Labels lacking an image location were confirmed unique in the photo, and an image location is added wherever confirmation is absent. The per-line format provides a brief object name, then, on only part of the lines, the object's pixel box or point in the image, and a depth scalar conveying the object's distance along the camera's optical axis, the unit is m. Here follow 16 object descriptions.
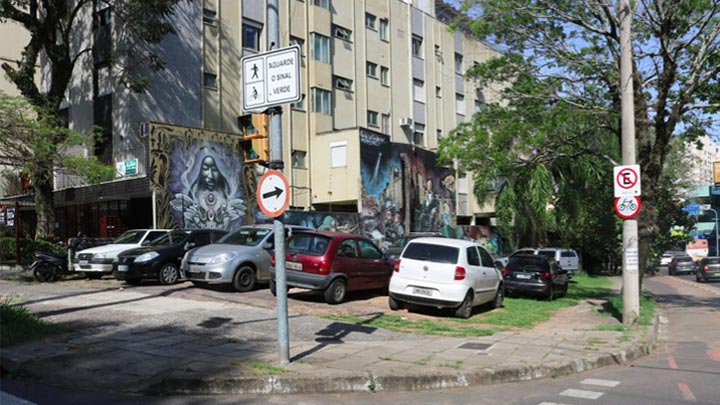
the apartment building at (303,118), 23.38
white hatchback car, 12.41
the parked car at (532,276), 17.52
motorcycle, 17.06
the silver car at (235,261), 13.94
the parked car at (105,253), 16.39
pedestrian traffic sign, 7.36
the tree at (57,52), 21.16
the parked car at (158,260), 15.02
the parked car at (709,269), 33.31
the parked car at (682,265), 46.06
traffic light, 7.23
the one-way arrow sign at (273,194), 7.39
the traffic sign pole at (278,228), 7.36
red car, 12.83
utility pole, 12.23
